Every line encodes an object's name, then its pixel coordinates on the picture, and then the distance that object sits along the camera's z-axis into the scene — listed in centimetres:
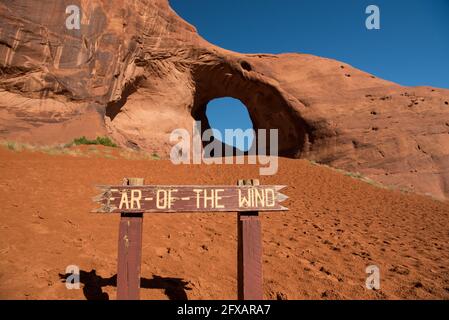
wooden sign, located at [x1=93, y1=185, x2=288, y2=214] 310
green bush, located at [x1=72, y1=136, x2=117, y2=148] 1447
